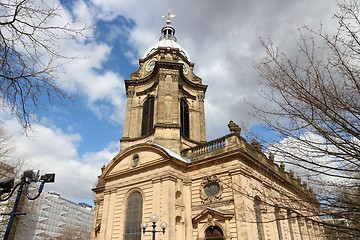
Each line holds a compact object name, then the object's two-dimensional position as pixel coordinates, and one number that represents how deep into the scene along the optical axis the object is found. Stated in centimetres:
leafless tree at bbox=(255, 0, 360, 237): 588
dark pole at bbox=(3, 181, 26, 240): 568
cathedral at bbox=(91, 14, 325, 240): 1812
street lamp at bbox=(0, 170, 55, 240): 642
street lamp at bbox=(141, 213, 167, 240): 1361
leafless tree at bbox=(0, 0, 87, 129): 486
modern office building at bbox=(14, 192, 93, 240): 7438
